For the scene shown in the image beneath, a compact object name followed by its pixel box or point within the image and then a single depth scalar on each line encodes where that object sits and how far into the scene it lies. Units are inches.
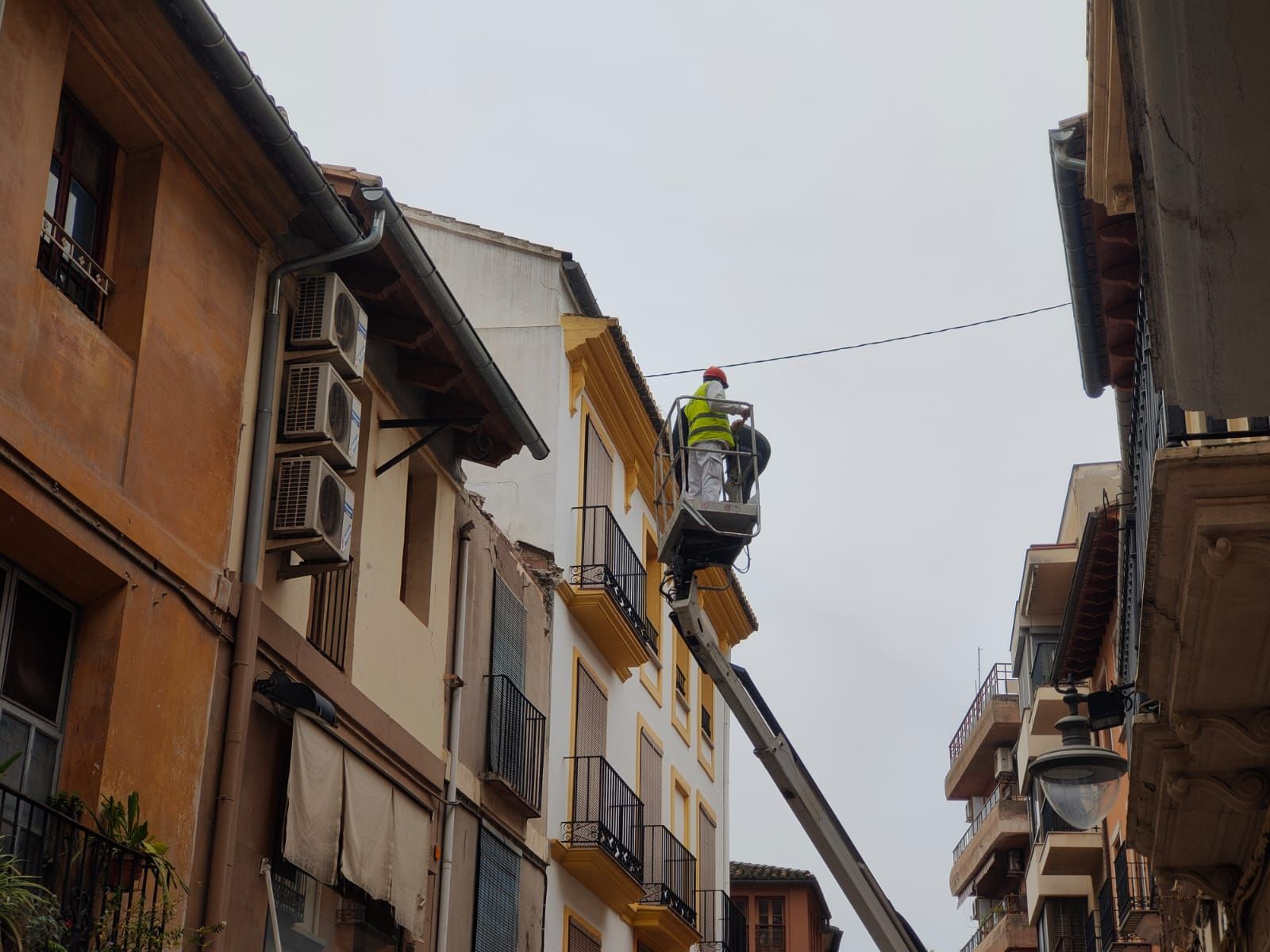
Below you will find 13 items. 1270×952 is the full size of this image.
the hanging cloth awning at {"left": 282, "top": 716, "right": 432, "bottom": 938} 476.4
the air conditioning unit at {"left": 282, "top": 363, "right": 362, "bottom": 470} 466.6
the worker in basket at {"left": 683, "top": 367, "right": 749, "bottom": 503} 592.1
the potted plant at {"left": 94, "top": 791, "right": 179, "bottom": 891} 370.6
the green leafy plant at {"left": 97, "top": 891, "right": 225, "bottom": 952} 358.0
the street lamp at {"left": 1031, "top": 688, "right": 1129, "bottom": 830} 437.7
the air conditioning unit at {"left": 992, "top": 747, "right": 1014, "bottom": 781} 1721.3
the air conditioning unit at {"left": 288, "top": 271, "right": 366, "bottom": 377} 482.0
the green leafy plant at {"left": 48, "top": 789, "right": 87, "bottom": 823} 366.9
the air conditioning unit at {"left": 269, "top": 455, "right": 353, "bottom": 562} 460.1
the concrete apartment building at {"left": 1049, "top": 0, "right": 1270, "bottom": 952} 195.3
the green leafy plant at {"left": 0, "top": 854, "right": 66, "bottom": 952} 313.4
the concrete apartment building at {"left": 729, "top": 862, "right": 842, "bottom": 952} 1780.3
